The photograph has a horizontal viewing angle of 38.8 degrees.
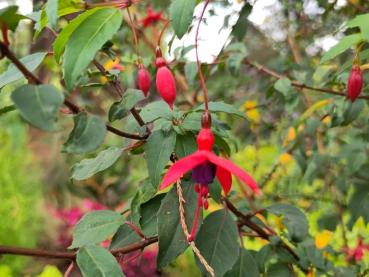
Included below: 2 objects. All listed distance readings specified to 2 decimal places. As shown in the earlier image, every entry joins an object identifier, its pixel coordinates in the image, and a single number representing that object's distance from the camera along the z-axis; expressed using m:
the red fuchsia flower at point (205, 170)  0.37
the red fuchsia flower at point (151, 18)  1.09
